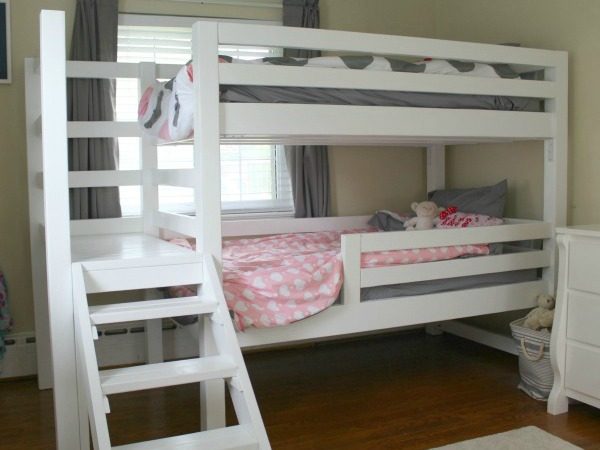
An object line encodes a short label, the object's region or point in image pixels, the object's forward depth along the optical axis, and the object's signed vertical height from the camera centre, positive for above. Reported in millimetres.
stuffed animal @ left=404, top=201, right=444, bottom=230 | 3570 -194
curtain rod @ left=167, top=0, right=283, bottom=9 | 3801 +928
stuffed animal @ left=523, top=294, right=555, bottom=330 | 3113 -593
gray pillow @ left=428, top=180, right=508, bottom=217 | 3584 -115
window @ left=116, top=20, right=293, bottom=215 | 3740 +114
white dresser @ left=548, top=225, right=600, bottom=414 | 2811 -573
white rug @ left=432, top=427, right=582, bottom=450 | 2592 -955
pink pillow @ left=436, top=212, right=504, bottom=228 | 3457 -209
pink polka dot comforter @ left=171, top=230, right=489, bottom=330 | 2621 -378
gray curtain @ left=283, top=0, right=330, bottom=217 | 3900 +72
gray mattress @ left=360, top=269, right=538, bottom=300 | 2934 -451
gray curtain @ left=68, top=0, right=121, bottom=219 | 3506 +398
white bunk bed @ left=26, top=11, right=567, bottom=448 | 2410 +77
